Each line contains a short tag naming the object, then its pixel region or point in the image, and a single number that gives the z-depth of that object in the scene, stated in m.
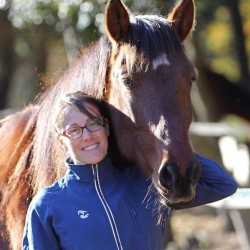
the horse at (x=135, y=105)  6.07
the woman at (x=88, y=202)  6.09
